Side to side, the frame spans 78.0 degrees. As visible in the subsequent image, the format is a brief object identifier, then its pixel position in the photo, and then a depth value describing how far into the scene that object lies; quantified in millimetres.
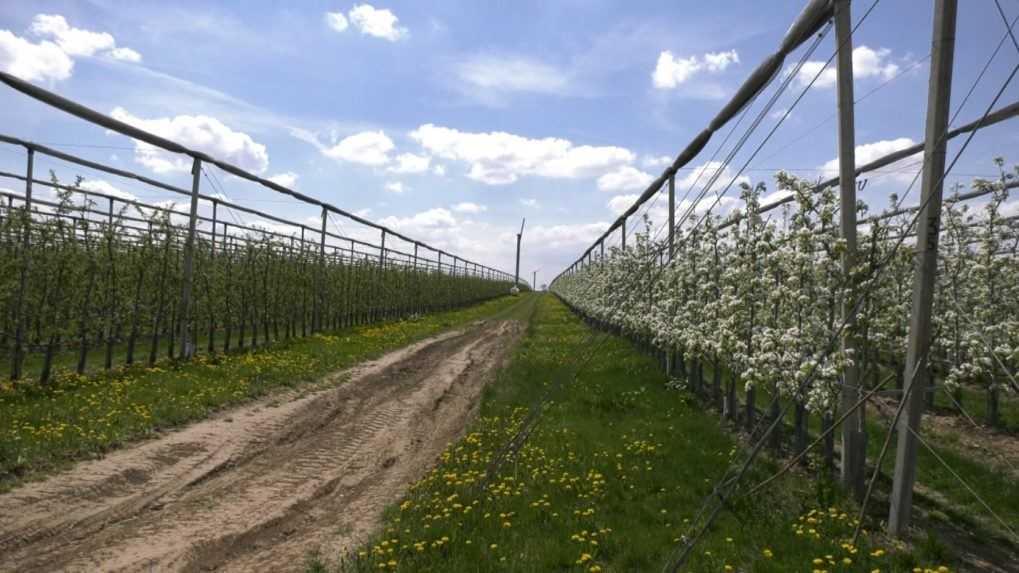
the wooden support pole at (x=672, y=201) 14180
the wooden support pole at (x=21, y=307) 12758
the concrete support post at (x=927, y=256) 4969
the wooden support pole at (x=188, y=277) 17047
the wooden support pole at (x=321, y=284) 25984
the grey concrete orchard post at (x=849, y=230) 6473
